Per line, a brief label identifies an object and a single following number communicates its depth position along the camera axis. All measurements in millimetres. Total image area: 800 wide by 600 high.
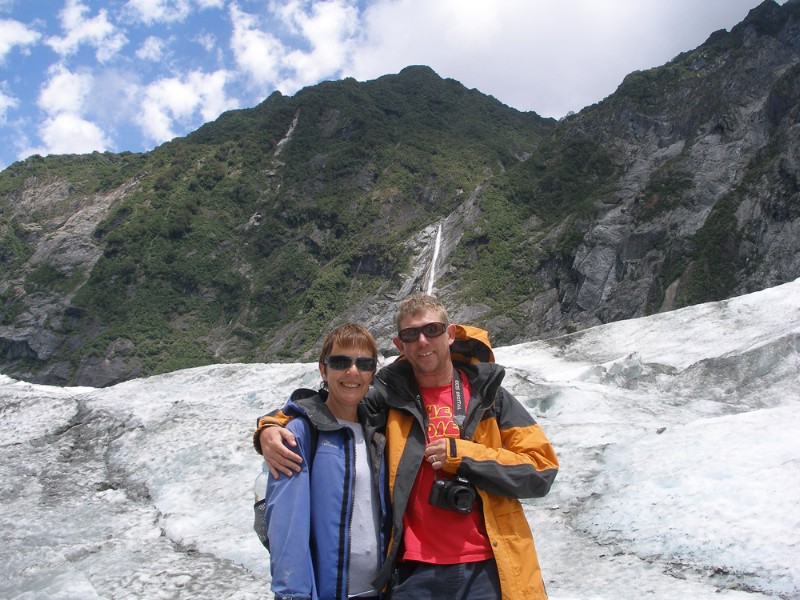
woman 2115
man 2301
